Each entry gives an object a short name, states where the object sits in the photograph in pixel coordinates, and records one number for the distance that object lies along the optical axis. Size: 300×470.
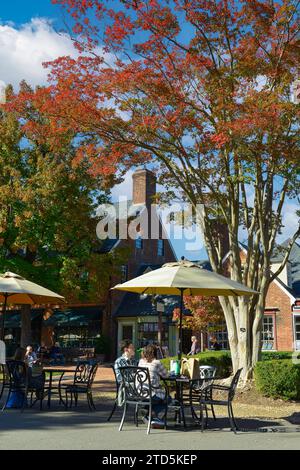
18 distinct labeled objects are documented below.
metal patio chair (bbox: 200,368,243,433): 8.84
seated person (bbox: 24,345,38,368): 12.57
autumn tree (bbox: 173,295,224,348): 25.41
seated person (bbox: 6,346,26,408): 10.83
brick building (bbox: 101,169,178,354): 31.20
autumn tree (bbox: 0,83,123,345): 23.80
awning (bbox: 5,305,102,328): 31.86
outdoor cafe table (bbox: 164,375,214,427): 9.19
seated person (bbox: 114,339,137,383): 9.98
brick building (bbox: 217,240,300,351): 28.42
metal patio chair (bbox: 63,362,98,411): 10.84
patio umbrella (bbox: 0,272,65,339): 12.34
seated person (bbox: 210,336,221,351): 27.77
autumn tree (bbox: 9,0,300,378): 13.70
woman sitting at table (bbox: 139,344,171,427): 8.95
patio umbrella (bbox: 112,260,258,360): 9.71
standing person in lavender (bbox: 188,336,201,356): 23.50
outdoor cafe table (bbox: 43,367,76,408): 10.93
